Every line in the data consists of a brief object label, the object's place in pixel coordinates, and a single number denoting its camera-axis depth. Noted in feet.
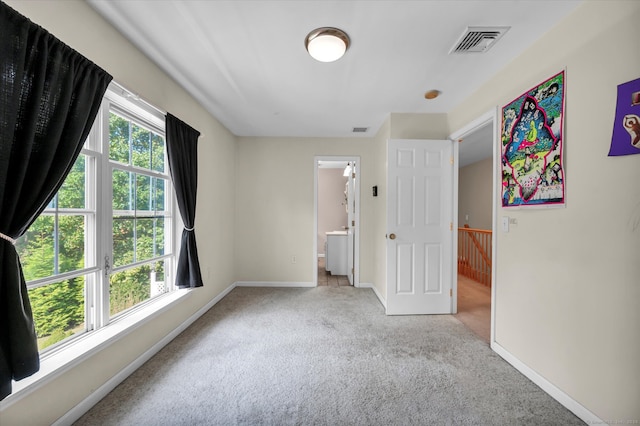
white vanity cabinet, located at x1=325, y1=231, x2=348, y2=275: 15.83
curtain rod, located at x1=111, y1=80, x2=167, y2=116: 5.55
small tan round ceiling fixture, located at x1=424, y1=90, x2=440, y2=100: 8.23
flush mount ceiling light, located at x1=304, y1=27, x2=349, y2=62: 5.42
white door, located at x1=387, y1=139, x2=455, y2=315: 9.59
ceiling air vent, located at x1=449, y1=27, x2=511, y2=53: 5.41
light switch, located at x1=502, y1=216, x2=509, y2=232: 6.76
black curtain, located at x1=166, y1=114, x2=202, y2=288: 7.52
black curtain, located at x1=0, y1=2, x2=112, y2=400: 3.49
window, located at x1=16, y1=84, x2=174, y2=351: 4.65
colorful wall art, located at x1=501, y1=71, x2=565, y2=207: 5.29
